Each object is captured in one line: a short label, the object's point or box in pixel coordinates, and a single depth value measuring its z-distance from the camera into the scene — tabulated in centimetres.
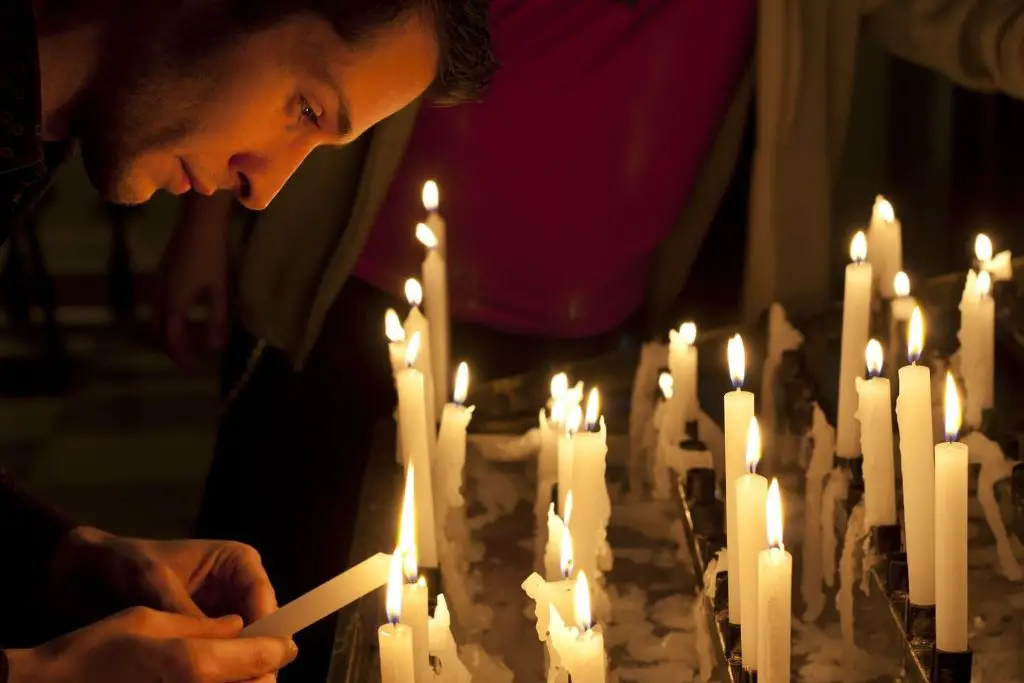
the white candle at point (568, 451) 239
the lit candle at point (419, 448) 241
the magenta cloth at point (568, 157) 296
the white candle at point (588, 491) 233
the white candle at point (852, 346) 252
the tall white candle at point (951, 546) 220
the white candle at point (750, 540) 219
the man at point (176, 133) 222
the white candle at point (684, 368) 256
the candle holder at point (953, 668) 221
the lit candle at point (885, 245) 268
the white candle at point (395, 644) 215
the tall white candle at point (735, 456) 227
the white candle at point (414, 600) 219
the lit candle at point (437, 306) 262
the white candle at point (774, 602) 215
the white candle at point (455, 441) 248
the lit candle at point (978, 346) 251
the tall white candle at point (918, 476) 227
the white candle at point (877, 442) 237
